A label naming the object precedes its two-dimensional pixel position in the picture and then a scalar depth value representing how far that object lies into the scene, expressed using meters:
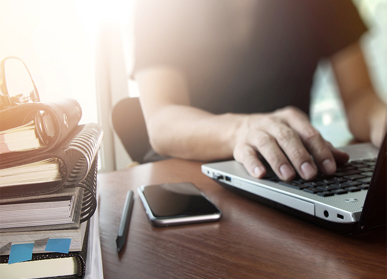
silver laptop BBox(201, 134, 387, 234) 0.22
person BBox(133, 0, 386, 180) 0.71
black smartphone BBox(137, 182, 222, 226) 0.28
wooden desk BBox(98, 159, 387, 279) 0.21
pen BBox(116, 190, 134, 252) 0.24
